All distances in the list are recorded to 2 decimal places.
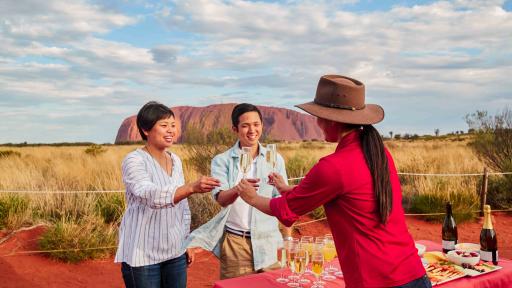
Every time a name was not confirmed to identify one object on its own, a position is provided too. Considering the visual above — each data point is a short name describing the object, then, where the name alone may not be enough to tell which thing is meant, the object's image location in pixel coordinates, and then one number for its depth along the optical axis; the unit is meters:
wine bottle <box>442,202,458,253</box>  3.37
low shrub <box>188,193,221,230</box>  7.99
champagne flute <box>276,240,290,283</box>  2.47
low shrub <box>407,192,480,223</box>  9.50
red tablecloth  2.57
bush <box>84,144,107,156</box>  22.47
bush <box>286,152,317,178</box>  11.03
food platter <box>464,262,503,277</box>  2.89
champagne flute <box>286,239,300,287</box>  2.44
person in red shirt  1.95
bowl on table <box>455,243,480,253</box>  3.37
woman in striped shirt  2.62
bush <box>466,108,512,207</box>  10.76
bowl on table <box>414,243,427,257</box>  3.16
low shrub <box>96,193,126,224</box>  8.30
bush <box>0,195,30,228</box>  8.05
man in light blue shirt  3.09
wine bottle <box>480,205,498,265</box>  3.15
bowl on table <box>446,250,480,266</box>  3.00
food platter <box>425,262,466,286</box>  2.73
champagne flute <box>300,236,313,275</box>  2.44
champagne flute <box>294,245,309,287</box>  2.43
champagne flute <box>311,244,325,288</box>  2.41
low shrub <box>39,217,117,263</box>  7.07
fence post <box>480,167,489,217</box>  9.77
